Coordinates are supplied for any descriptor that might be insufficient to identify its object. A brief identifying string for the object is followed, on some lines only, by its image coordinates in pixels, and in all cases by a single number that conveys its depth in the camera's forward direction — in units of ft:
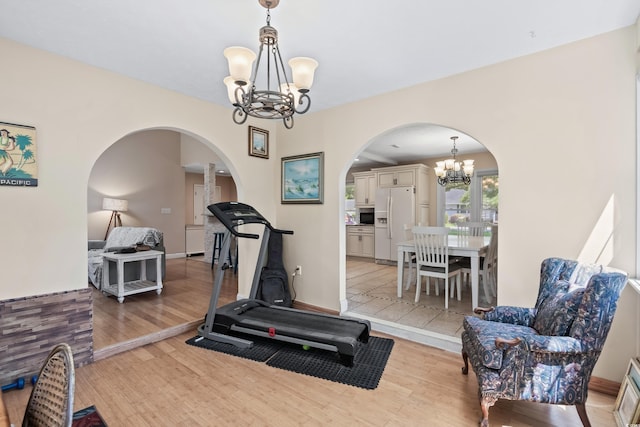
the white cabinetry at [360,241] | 24.02
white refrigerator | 21.54
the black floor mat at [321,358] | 7.63
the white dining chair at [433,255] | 12.14
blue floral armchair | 5.45
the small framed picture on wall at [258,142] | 12.62
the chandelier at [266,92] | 5.56
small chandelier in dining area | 16.31
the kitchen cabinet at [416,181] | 21.80
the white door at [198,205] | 27.96
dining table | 11.34
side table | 13.05
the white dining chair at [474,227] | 16.75
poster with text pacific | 7.15
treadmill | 8.29
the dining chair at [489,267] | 12.76
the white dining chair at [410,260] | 14.20
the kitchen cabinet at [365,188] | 24.18
